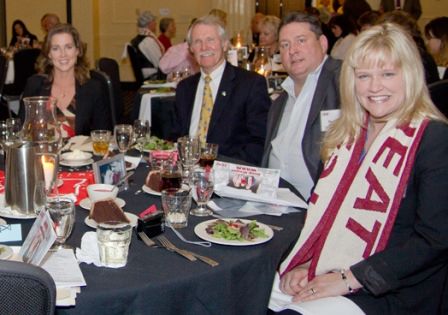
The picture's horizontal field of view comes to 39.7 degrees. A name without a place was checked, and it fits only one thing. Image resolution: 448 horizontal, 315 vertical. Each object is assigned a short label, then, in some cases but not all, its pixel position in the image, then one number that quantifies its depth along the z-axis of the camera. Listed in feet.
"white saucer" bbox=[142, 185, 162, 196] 7.28
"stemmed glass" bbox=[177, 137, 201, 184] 8.11
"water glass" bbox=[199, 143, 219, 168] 8.29
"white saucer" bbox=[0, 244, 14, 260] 5.08
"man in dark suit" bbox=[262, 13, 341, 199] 9.06
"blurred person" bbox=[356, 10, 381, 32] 20.91
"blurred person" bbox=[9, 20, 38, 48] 33.32
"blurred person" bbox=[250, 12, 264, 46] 28.04
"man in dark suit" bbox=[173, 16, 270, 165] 11.02
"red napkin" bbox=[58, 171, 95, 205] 7.18
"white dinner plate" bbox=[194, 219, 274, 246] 5.70
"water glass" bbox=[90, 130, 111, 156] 9.20
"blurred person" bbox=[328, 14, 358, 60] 23.04
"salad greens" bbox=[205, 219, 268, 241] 5.86
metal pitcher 6.35
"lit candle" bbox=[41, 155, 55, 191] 6.91
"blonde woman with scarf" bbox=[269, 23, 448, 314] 5.88
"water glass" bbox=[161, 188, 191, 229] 6.29
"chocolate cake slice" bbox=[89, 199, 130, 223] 6.01
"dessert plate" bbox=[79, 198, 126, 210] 6.69
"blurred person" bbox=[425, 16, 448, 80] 17.84
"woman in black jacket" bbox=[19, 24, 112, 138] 12.30
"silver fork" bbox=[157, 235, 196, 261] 5.40
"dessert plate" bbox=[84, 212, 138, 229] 6.06
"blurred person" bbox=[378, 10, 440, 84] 15.17
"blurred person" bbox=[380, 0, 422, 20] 29.37
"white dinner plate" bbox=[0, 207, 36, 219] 6.28
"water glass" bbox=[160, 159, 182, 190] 7.09
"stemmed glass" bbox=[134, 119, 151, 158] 9.64
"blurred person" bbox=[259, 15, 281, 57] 22.65
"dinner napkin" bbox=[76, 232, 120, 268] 5.26
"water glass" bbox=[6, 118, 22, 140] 9.02
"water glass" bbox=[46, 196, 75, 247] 5.52
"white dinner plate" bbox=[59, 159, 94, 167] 8.59
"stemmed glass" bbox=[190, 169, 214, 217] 6.74
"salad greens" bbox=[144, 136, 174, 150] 9.30
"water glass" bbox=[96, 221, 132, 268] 5.21
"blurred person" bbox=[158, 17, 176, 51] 31.53
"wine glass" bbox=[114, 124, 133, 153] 9.07
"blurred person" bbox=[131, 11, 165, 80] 26.37
